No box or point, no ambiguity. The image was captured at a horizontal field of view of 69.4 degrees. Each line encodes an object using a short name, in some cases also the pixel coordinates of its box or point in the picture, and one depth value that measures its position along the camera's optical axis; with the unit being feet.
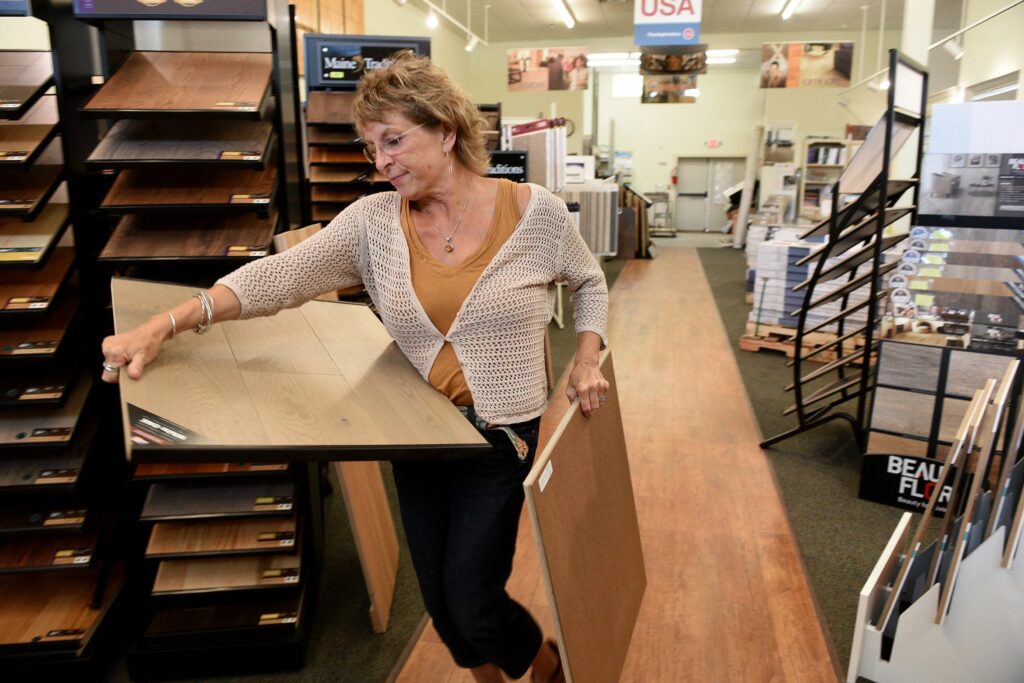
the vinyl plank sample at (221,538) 7.23
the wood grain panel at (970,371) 10.02
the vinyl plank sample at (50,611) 7.06
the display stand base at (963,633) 5.80
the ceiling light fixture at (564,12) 41.16
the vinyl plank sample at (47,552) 7.16
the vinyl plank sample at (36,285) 6.51
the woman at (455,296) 4.94
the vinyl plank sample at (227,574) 7.34
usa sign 29.01
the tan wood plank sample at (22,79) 6.43
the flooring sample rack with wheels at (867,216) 10.12
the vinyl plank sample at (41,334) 6.58
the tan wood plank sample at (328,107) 14.88
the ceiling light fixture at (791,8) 39.22
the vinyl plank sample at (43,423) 6.72
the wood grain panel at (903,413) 10.57
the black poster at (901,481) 10.48
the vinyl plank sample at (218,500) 7.13
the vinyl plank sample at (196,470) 7.10
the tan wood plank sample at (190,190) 6.70
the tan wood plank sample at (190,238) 6.75
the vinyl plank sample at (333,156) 15.30
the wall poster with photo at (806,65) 34.37
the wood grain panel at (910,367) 10.44
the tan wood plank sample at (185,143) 6.48
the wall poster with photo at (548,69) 38.06
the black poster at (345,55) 14.38
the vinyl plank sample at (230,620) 7.23
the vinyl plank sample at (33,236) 6.39
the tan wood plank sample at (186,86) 6.37
